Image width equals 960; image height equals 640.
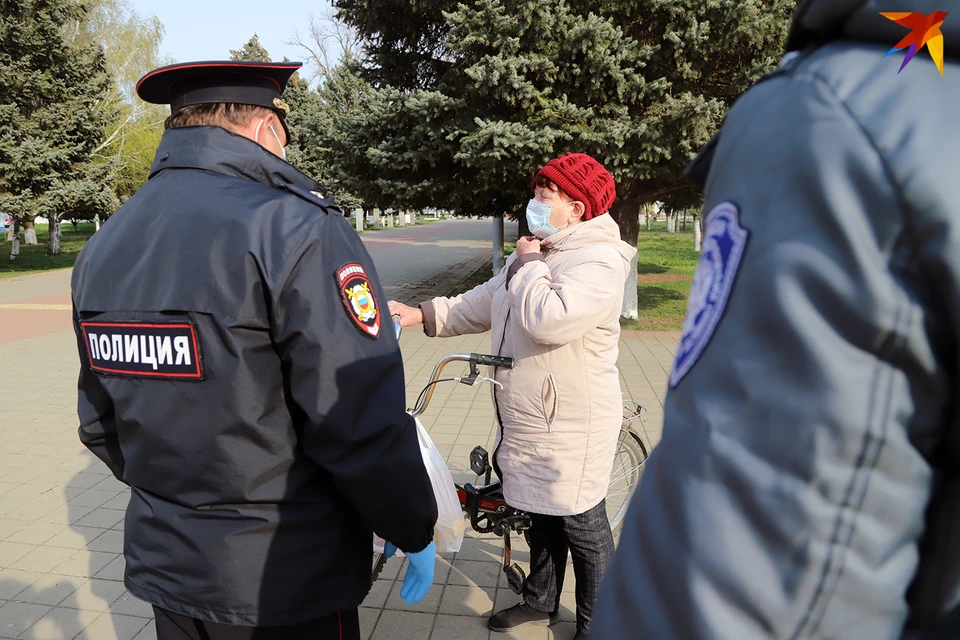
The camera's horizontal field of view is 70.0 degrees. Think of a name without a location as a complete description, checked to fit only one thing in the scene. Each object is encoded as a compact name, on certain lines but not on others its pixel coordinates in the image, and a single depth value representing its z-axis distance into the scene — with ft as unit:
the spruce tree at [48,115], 58.13
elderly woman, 8.15
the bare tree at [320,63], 101.30
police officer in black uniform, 4.91
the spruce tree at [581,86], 26.94
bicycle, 9.39
